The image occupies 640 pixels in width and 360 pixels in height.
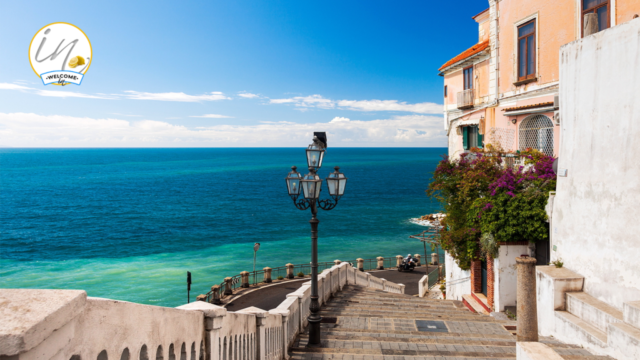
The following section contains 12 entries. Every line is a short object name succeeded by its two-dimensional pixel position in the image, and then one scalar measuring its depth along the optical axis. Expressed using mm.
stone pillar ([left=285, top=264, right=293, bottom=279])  33938
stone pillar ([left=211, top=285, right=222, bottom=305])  27422
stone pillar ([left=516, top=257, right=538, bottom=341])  9164
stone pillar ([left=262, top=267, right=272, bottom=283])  32031
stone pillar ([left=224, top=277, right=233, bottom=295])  29062
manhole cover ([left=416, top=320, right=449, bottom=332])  11617
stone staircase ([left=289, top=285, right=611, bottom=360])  8734
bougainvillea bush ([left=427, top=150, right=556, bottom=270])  13773
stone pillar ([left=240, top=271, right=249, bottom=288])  31016
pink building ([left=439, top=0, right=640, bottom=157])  15334
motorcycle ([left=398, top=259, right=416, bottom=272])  36812
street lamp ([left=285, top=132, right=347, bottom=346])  9453
